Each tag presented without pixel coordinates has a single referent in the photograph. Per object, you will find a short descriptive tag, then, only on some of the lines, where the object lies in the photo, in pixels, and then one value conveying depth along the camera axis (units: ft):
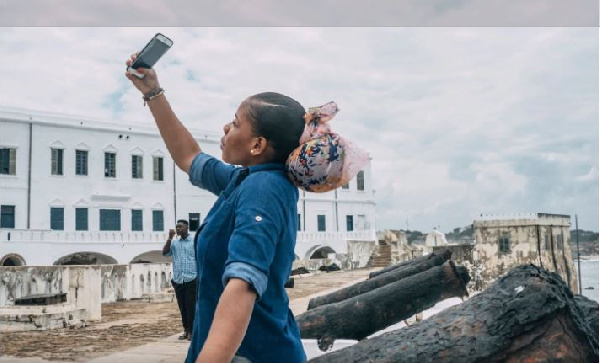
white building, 91.66
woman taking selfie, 4.62
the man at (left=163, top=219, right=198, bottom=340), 24.50
